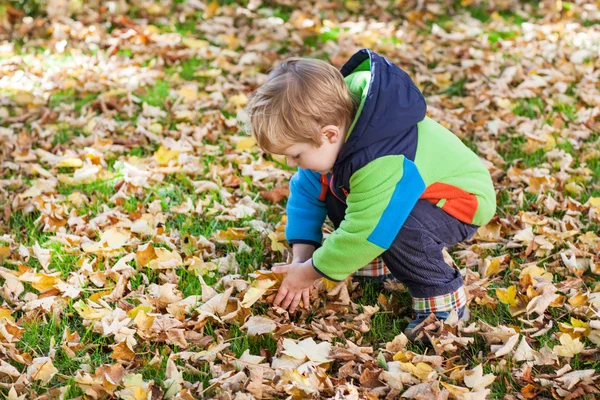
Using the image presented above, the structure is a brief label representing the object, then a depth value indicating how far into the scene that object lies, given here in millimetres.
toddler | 2338
